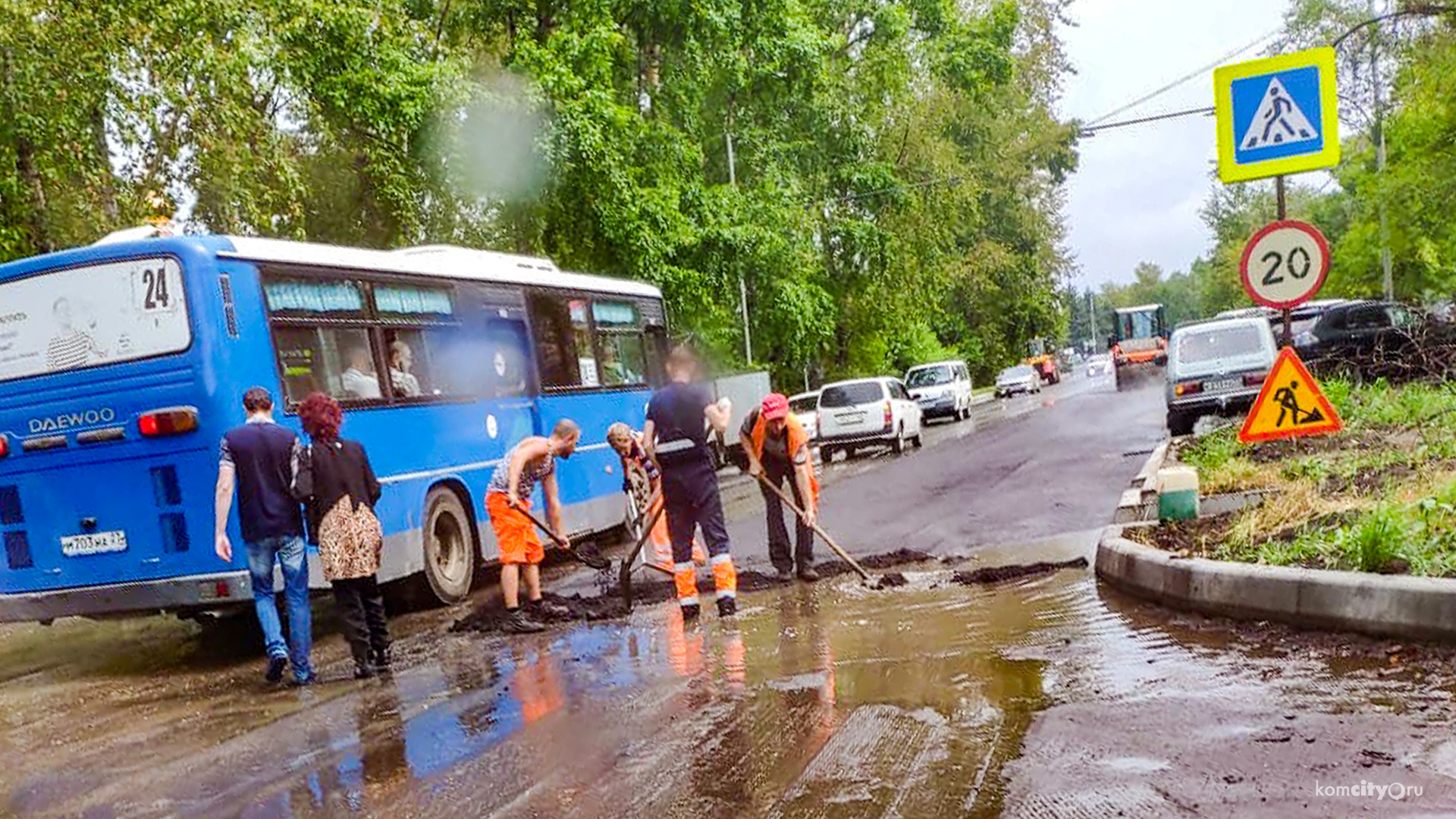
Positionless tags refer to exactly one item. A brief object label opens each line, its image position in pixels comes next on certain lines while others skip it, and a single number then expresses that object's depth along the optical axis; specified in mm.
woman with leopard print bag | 8055
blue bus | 8984
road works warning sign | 9164
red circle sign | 9344
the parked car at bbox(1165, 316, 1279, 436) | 19375
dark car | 23000
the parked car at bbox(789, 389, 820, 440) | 29625
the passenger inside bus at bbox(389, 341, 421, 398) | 10953
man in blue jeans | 8055
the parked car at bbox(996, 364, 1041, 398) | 54188
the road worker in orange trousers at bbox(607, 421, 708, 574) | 11016
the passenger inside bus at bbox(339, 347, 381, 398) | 10352
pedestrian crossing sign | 9539
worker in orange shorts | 9805
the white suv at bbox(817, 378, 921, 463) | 25906
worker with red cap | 10789
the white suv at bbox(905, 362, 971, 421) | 38250
